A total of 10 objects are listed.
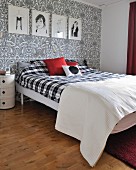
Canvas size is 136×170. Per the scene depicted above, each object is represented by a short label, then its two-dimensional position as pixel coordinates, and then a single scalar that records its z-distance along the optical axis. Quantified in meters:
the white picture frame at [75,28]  4.31
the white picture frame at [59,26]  4.00
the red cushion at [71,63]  3.89
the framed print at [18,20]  3.43
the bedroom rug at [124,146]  1.75
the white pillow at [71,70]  3.45
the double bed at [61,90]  1.99
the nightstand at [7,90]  3.17
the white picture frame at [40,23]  3.72
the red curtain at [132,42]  4.17
